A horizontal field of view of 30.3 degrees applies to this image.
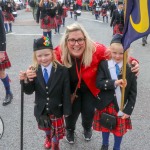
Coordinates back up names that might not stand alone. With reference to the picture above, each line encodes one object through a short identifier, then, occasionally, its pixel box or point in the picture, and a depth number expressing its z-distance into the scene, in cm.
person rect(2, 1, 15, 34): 1223
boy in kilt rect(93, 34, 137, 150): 277
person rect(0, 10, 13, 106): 416
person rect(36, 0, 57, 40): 1011
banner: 214
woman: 283
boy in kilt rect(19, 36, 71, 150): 280
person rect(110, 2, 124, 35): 892
